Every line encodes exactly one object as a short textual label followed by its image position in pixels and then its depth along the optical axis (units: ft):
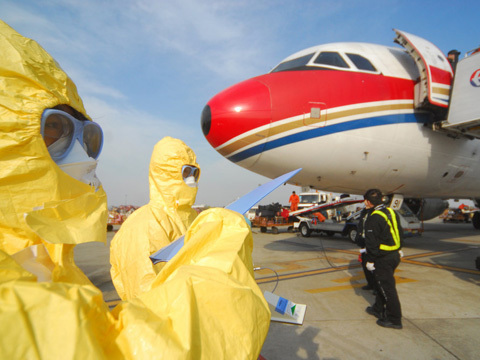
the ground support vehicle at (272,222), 46.76
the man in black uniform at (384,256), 10.81
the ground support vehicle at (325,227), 33.50
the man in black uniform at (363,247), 14.74
